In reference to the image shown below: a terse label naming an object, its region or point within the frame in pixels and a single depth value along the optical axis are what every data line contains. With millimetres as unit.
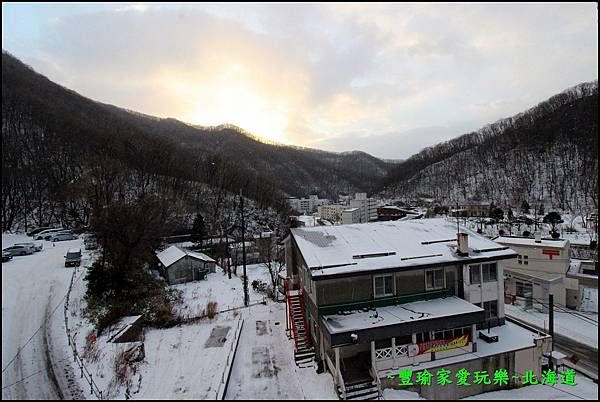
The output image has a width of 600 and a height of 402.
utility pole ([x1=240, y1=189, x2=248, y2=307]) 18612
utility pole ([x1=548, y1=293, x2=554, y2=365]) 14317
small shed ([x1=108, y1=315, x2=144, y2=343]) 12459
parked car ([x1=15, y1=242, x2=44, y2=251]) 23562
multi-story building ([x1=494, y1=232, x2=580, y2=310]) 21469
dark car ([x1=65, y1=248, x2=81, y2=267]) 19828
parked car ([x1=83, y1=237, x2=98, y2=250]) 24306
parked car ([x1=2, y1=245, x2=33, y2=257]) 20906
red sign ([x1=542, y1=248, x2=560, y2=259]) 22212
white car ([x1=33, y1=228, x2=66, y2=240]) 30756
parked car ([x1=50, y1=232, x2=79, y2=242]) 30433
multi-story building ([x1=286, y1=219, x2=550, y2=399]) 10383
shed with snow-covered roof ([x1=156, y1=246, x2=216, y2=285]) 23422
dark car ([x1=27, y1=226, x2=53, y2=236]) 31325
